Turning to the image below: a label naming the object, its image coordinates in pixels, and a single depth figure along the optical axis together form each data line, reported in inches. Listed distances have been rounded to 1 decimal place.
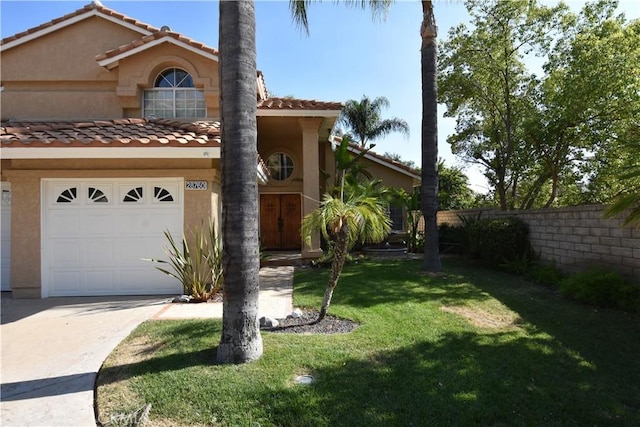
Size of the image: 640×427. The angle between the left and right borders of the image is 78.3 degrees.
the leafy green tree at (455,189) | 1054.1
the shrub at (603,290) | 279.4
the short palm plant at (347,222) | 226.2
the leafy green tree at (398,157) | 1832.6
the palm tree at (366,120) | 1321.4
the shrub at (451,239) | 569.9
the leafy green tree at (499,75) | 601.3
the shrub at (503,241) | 448.1
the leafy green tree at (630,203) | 232.0
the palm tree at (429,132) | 430.3
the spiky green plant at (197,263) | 329.4
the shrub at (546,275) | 368.8
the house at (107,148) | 338.0
